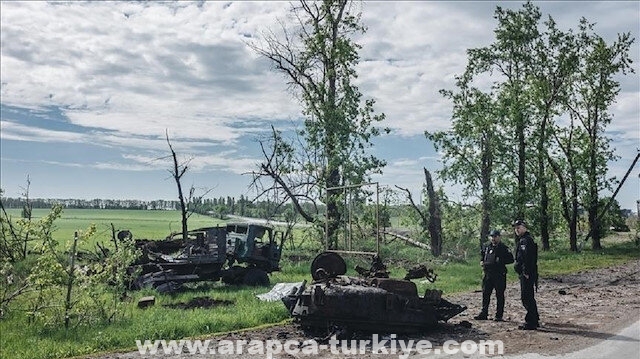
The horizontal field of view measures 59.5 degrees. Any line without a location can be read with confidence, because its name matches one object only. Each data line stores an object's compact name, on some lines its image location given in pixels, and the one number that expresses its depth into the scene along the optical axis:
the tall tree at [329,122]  28.47
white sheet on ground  14.77
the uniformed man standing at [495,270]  11.86
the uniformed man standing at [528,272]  10.83
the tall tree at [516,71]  31.95
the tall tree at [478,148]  31.89
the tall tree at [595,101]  35.75
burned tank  10.37
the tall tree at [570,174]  36.44
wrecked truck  17.84
